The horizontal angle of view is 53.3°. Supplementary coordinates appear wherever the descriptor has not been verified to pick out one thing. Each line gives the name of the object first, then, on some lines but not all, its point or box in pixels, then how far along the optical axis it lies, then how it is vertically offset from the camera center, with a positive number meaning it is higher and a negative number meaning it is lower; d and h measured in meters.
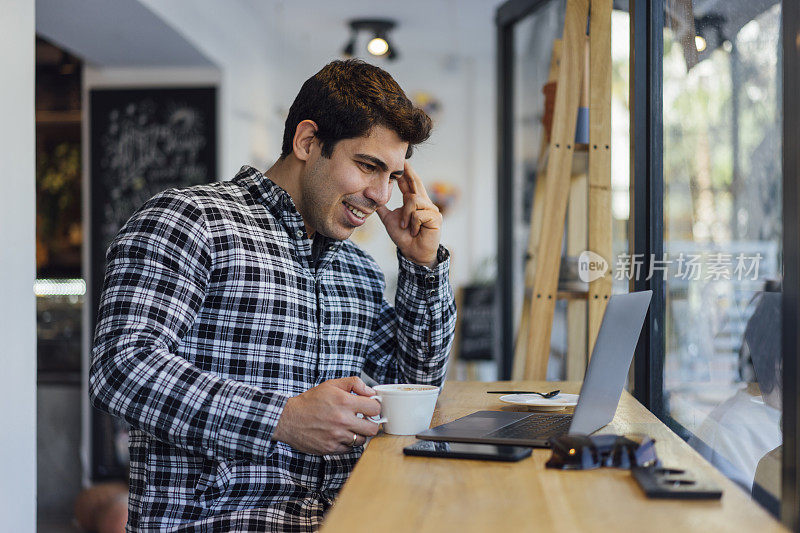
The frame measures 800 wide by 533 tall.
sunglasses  0.99 -0.23
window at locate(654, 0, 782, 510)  1.52 +0.07
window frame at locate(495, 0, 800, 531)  1.12 +0.15
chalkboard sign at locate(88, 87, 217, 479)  3.98 +0.57
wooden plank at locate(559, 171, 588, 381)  2.50 +0.04
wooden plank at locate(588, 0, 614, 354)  2.26 +0.32
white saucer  1.48 -0.26
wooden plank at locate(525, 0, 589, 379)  2.35 +0.25
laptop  1.10 -0.19
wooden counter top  0.78 -0.25
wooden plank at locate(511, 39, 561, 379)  2.48 +0.10
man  1.18 -0.10
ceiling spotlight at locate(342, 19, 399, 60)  4.95 +1.46
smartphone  1.04 -0.25
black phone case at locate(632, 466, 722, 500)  0.86 -0.24
